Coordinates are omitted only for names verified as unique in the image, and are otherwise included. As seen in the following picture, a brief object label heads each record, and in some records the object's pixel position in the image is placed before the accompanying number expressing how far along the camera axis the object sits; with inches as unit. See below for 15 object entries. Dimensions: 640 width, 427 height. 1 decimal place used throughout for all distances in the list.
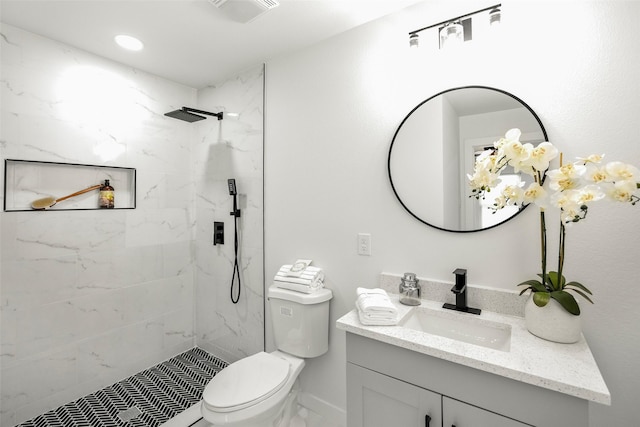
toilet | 56.7
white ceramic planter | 44.1
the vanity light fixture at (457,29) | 54.9
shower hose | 98.4
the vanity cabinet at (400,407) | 41.4
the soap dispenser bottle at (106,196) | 89.8
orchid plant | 39.5
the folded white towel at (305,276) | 74.0
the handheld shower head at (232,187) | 95.0
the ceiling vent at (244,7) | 63.2
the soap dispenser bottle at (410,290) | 61.7
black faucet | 55.7
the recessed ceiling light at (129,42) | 79.4
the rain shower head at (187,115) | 91.0
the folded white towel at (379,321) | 51.4
